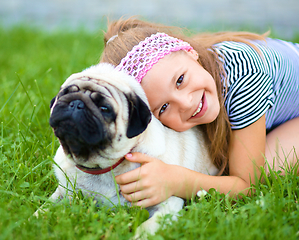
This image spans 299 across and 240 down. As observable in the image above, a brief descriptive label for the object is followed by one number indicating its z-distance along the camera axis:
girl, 0.80
